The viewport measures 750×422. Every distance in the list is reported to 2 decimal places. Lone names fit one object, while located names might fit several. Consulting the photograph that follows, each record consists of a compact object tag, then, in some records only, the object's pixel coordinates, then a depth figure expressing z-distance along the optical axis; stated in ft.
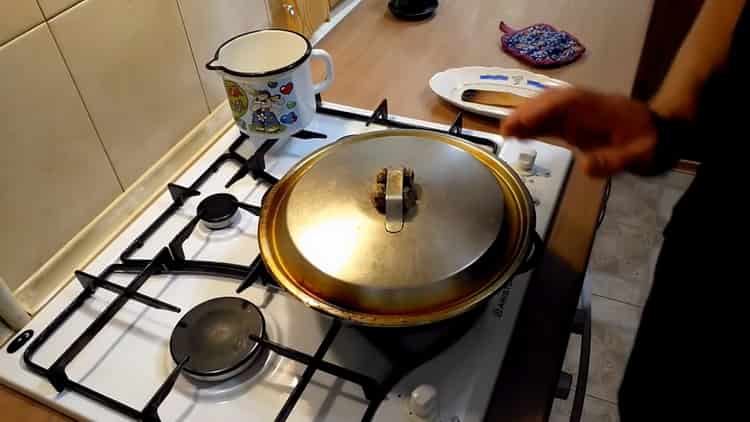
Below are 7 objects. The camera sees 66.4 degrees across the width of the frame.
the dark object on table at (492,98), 2.68
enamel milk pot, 2.26
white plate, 2.75
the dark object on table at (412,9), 3.41
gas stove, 1.67
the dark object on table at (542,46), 2.95
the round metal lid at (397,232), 1.58
